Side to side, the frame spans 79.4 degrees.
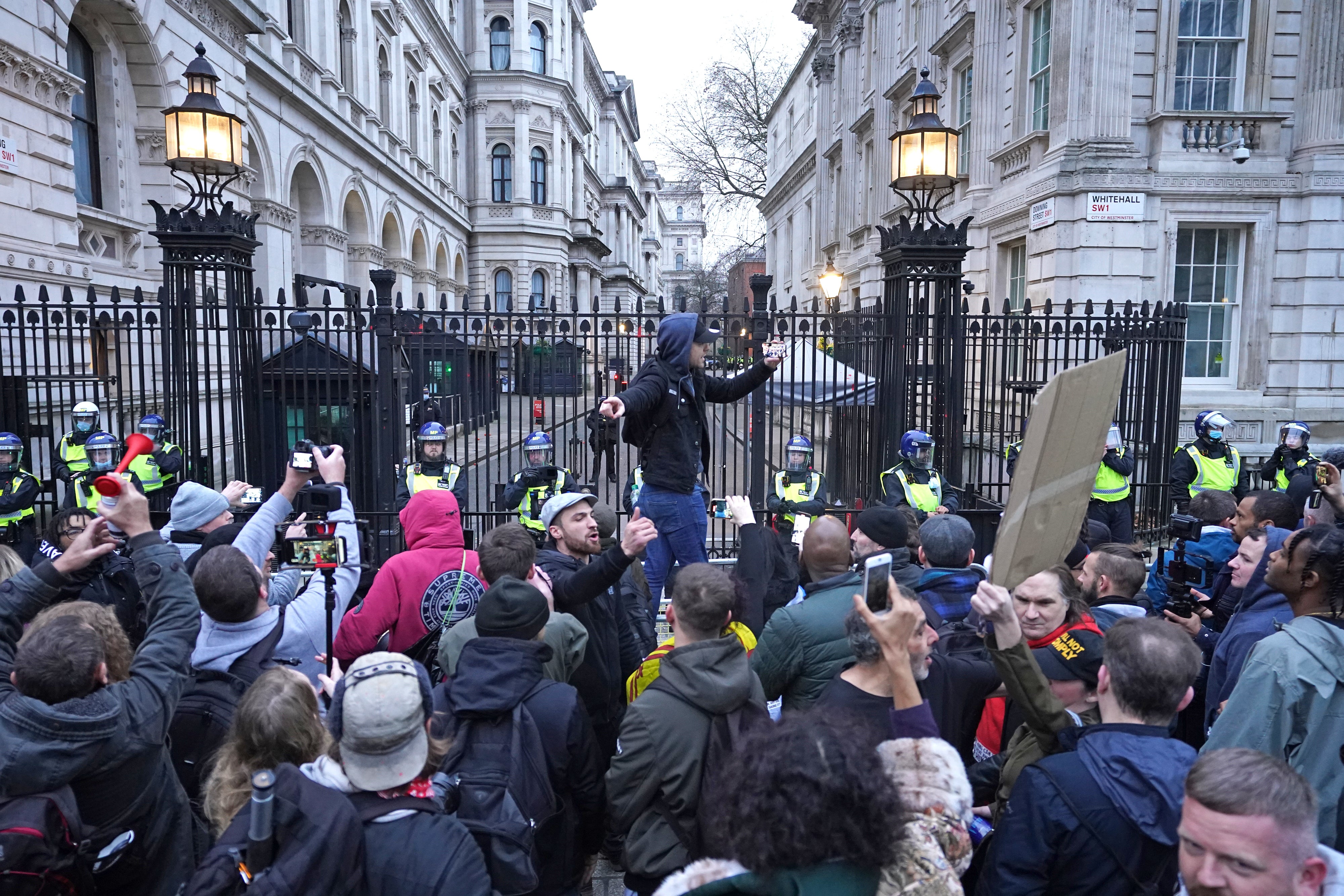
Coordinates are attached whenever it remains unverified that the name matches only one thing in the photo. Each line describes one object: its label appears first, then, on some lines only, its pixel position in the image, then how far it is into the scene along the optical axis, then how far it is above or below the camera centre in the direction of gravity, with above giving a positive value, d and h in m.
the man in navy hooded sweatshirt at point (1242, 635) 3.05 -1.04
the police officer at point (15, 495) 7.23 -1.30
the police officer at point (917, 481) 6.95 -1.07
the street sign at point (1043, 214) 13.54 +2.48
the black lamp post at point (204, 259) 7.02 +0.85
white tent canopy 7.30 -0.27
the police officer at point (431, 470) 7.41 -1.08
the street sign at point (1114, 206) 13.02 +2.49
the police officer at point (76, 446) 7.80 -0.96
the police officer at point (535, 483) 6.97 -1.12
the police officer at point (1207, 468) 7.92 -1.04
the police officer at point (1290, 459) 7.89 -0.95
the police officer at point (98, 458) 7.38 -1.00
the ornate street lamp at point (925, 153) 7.09 +1.81
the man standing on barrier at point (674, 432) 5.02 -0.48
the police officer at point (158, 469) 7.46 -1.09
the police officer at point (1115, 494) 7.77 -1.28
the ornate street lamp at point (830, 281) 15.06 +1.47
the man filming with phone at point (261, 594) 2.94 -0.95
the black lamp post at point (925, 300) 7.22 +0.55
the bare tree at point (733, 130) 35.62 +10.17
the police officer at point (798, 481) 7.05 -1.10
